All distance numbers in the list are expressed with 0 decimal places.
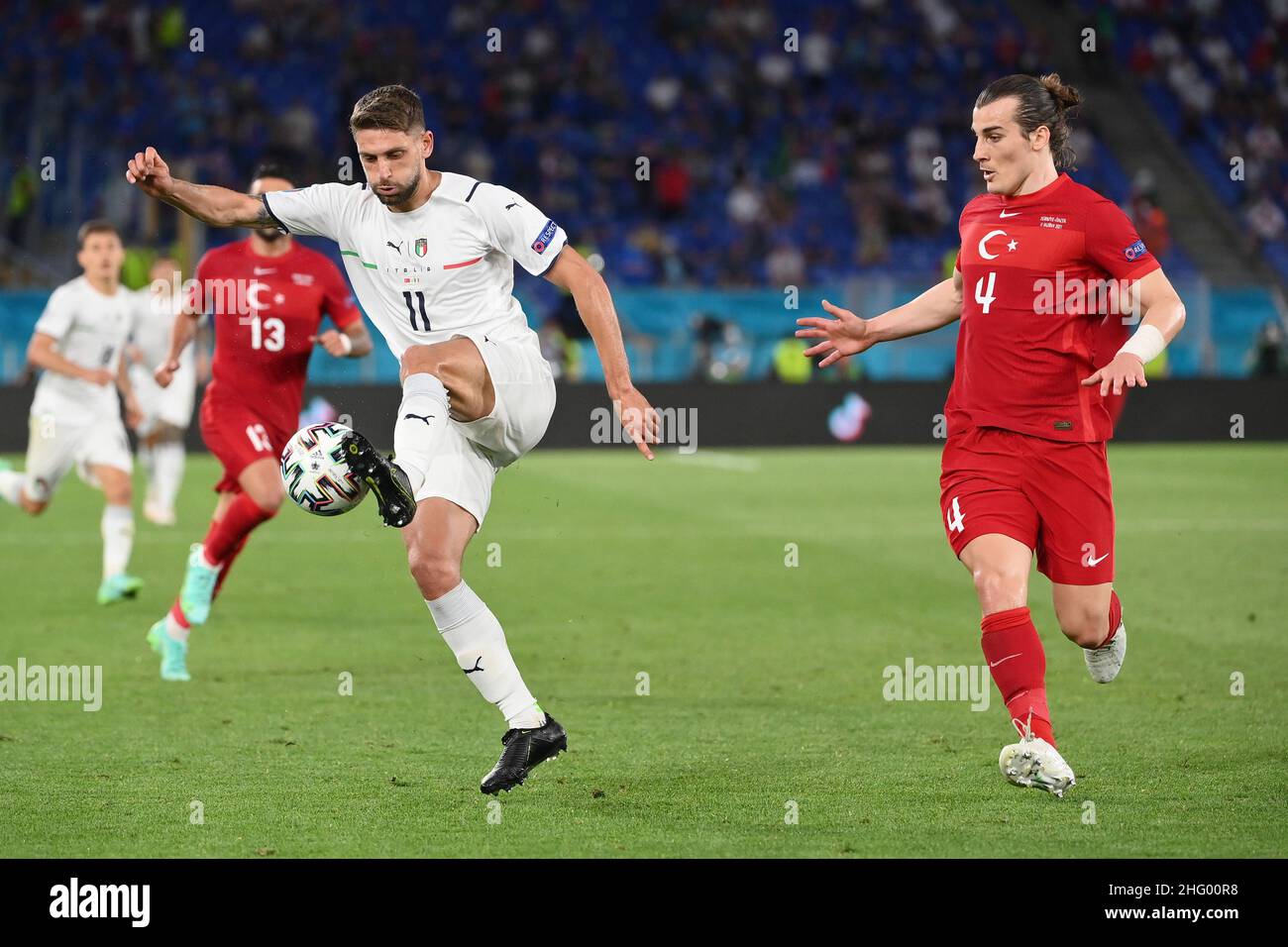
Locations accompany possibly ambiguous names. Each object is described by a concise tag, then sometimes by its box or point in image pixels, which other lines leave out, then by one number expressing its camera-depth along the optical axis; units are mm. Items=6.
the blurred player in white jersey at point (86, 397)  22359
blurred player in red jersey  17500
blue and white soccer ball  10484
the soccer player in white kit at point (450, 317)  11492
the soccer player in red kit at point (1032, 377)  11383
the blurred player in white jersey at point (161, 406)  30312
